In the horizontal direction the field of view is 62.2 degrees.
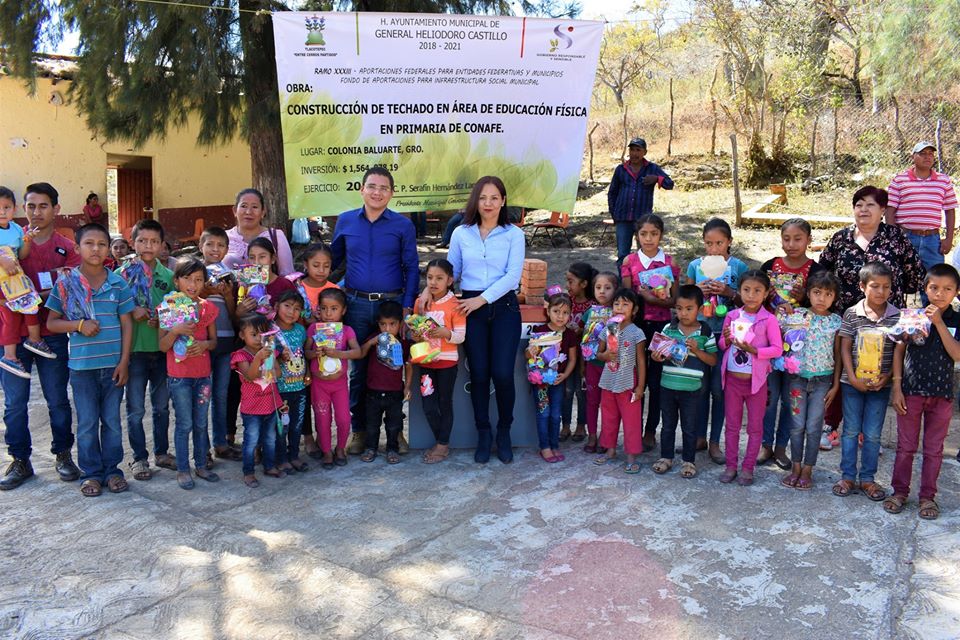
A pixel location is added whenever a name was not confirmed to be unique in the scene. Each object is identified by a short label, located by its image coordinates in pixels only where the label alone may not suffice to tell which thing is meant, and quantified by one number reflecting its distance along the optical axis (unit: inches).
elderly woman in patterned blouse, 180.1
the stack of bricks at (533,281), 233.9
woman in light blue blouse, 180.2
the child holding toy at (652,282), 189.6
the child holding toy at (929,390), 153.6
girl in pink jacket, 169.5
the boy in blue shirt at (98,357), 161.8
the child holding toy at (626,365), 179.9
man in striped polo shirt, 217.6
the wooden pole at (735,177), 418.3
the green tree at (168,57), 313.4
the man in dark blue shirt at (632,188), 273.9
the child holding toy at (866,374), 160.2
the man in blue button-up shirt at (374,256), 183.8
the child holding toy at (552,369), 187.0
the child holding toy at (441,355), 180.4
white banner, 219.3
